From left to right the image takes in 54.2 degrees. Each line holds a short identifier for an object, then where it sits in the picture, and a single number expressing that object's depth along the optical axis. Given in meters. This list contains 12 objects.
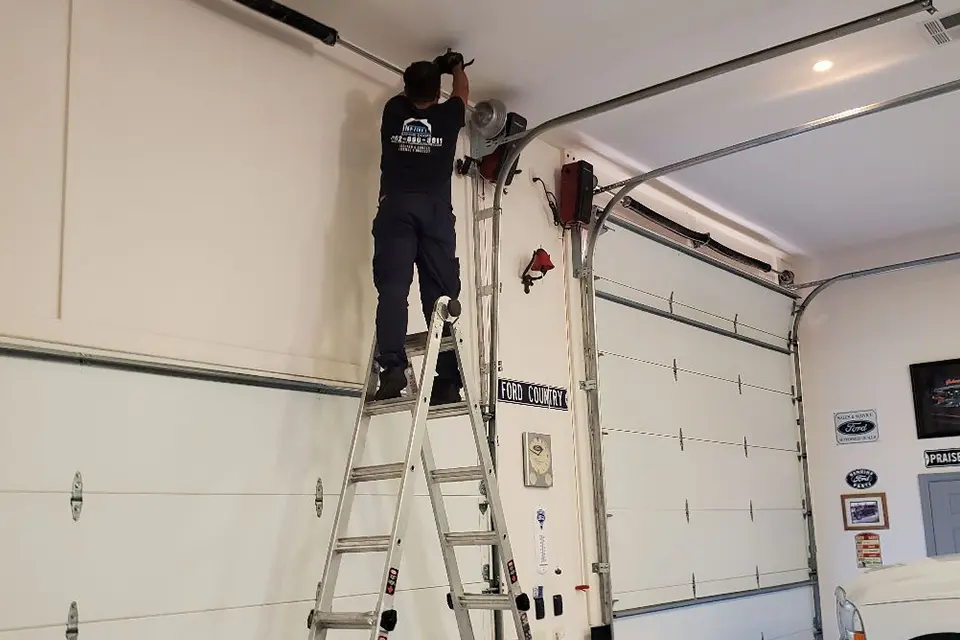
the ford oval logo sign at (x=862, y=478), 7.73
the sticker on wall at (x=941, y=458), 7.39
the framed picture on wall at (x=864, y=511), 7.64
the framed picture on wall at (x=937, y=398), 7.44
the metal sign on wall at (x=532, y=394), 4.94
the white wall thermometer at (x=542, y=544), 4.94
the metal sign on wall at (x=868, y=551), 7.60
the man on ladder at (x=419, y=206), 3.91
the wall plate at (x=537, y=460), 4.95
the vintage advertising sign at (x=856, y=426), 7.79
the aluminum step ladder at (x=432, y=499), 3.37
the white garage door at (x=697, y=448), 5.80
